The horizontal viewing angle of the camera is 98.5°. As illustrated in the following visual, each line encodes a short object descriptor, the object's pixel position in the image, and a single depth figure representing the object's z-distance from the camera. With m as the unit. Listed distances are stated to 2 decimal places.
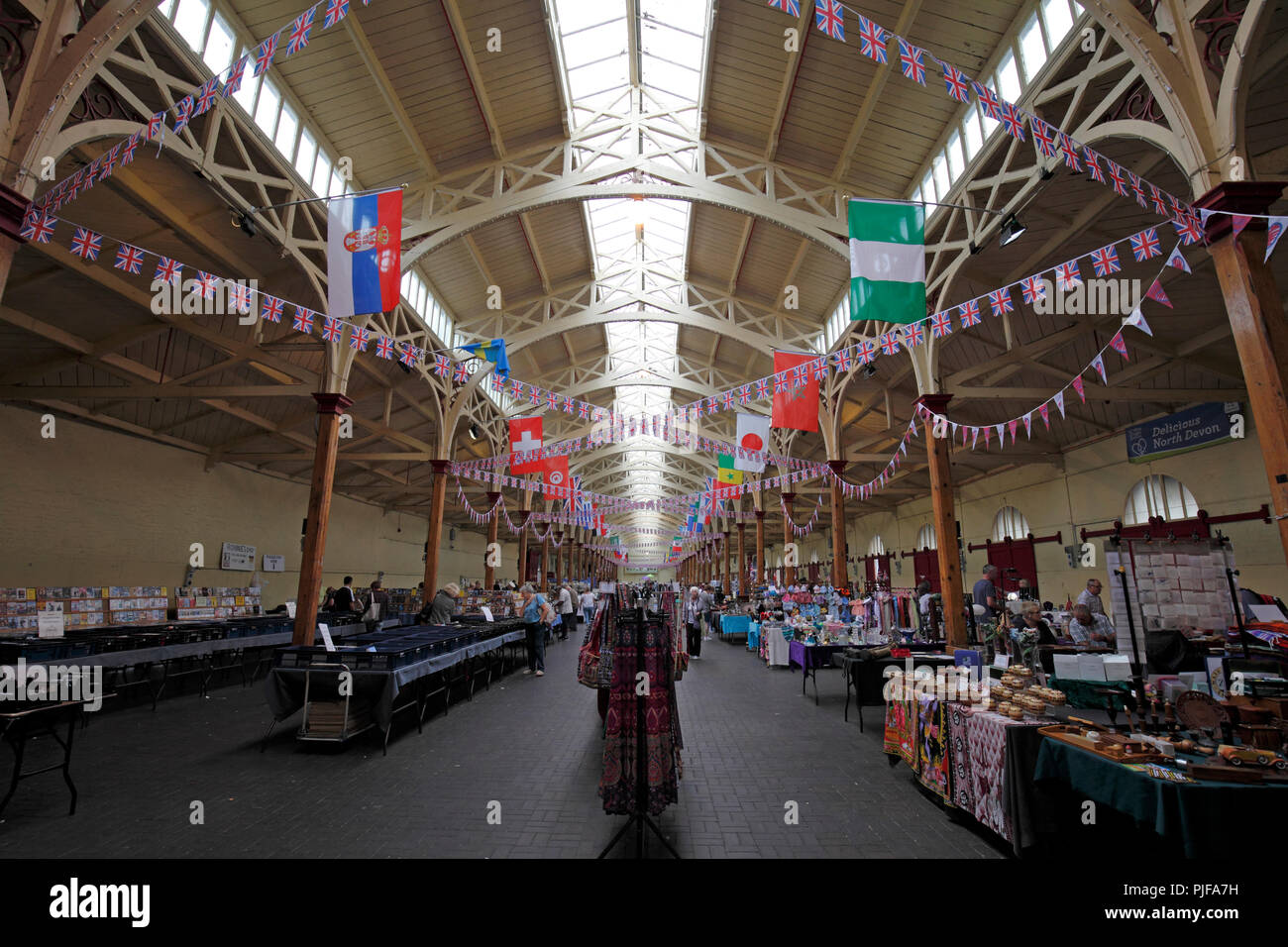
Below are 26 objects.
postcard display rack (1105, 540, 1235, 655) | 5.11
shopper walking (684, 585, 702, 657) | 15.39
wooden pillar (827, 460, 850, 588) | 16.22
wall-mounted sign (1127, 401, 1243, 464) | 12.17
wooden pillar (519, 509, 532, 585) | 27.09
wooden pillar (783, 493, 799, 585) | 21.64
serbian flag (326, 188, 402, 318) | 7.21
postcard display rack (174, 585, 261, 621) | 13.62
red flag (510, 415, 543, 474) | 16.45
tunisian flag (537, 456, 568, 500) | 19.12
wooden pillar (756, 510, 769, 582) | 24.97
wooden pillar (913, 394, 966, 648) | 10.03
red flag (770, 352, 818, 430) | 12.89
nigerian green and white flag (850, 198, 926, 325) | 7.29
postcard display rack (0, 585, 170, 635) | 9.82
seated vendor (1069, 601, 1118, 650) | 7.76
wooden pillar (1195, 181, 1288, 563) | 4.73
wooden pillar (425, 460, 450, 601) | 15.62
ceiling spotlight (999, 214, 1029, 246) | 8.16
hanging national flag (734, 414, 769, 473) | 15.37
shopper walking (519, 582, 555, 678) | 12.04
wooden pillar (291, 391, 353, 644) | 9.82
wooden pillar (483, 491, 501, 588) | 19.24
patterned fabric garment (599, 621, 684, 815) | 3.90
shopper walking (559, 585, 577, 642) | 20.45
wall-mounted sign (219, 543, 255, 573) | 16.64
